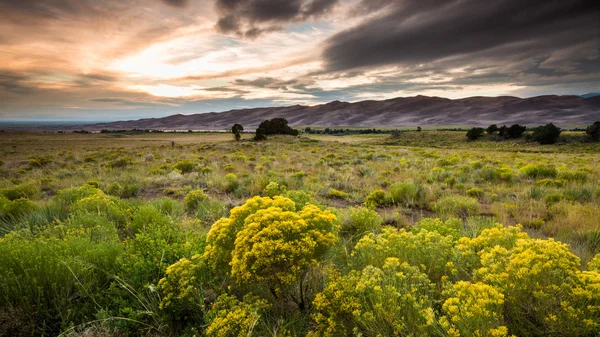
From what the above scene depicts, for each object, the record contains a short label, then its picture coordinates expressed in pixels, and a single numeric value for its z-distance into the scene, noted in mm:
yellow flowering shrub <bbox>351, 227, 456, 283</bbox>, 3418
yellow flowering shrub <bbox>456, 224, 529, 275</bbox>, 3246
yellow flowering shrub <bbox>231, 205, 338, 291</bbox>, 2689
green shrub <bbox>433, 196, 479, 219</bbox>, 6957
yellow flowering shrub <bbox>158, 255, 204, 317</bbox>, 3055
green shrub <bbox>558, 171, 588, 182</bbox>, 10586
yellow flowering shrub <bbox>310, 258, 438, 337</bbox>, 2529
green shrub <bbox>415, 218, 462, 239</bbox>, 4482
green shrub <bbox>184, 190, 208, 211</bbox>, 7697
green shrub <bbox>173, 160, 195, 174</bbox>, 14688
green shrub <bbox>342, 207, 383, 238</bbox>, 5391
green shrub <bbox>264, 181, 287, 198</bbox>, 7473
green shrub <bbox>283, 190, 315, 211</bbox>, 5461
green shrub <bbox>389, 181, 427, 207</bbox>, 8125
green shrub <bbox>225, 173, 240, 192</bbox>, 10012
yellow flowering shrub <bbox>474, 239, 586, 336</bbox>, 2273
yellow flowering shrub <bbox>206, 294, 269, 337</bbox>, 2551
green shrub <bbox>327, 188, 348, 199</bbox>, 8930
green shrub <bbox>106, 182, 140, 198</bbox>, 9422
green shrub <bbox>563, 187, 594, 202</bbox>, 7676
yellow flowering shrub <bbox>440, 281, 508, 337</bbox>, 2117
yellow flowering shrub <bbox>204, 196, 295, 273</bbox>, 3248
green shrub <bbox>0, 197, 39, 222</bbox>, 6148
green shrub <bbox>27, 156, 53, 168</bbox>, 18359
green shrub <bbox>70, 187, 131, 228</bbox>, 5801
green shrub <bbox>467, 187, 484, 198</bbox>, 8853
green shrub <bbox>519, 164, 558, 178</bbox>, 11430
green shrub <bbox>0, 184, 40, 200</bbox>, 8330
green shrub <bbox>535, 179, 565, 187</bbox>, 9383
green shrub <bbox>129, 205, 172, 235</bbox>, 5352
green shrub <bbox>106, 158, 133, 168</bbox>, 17156
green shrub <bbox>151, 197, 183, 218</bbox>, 6809
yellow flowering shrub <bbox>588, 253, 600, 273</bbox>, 2770
